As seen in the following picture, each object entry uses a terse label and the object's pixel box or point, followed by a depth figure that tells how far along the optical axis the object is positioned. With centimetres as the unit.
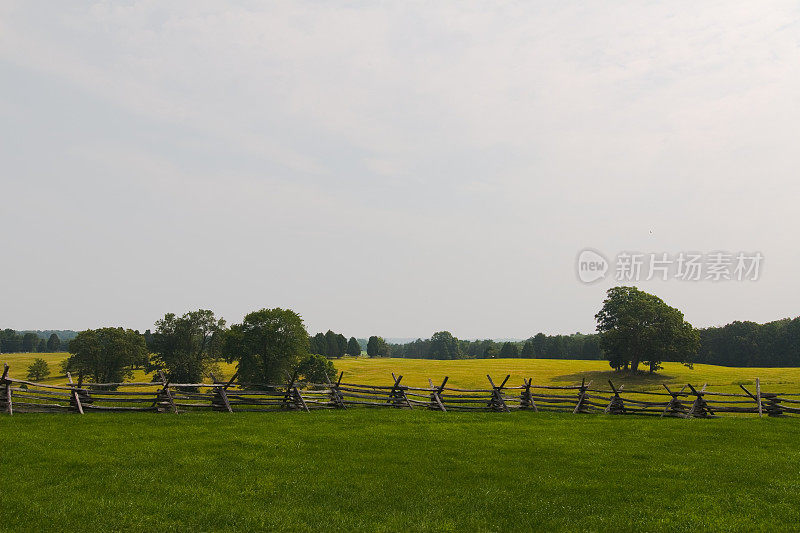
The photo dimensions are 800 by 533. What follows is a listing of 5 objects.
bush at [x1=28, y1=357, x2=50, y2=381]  7288
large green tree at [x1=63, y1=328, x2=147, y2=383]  5906
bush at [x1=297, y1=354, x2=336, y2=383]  6644
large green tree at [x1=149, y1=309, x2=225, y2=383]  6251
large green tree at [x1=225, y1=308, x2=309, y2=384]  5238
